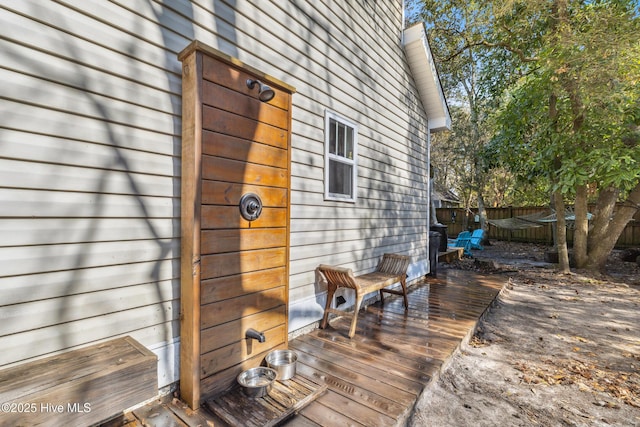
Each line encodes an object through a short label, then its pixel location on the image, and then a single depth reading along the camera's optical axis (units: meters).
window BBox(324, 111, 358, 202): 3.73
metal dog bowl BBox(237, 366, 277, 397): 2.10
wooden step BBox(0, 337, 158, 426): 1.12
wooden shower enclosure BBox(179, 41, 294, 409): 2.03
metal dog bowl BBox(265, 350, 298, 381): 2.32
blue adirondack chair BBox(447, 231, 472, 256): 10.80
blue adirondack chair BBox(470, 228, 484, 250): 11.31
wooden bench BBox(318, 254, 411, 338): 3.27
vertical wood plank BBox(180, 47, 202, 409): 2.00
